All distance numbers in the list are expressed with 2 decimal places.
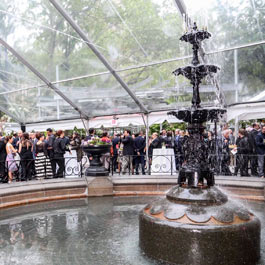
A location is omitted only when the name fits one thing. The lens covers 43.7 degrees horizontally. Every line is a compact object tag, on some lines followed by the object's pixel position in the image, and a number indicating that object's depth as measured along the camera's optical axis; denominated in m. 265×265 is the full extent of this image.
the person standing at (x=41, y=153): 11.24
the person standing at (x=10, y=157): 11.01
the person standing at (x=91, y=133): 12.29
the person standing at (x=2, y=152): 10.96
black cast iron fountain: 4.29
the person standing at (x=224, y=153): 11.30
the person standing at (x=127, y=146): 12.94
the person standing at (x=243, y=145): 11.27
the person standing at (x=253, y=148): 10.93
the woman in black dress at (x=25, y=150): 10.96
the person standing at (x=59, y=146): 11.38
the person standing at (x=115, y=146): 14.21
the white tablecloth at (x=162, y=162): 11.95
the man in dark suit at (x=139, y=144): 13.75
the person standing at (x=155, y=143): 13.04
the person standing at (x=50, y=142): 11.95
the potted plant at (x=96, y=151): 9.46
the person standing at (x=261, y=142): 11.34
